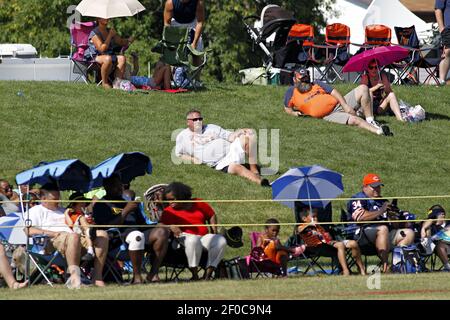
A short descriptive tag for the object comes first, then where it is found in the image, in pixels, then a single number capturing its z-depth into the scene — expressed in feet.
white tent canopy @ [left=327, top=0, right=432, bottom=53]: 124.77
